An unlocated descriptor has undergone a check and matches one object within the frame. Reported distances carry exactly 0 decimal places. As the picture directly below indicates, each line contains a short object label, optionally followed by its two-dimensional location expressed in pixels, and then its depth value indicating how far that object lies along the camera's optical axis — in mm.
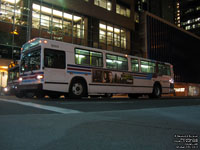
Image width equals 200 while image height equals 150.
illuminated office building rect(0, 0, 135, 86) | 21547
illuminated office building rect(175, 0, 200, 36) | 106969
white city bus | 10688
